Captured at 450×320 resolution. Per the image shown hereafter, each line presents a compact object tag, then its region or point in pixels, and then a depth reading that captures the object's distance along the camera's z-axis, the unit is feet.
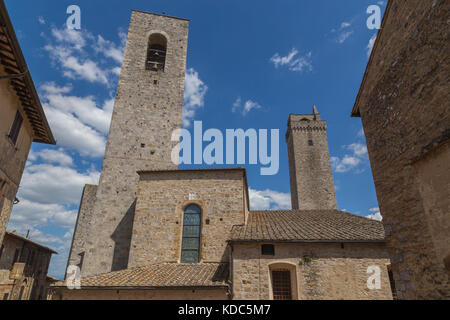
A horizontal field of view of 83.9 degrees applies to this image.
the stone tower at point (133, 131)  45.39
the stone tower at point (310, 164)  102.67
